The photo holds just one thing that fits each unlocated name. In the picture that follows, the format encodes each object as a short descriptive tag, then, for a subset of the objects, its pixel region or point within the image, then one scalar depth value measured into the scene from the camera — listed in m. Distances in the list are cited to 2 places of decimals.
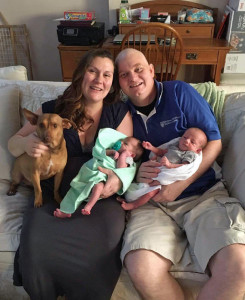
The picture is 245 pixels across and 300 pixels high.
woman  1.16
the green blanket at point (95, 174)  1.27
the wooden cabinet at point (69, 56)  2.90
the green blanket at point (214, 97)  1.65
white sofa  1.23
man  1.08
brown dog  1.28
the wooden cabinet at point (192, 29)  3.01
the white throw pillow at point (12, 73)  2.00
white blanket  1.30
